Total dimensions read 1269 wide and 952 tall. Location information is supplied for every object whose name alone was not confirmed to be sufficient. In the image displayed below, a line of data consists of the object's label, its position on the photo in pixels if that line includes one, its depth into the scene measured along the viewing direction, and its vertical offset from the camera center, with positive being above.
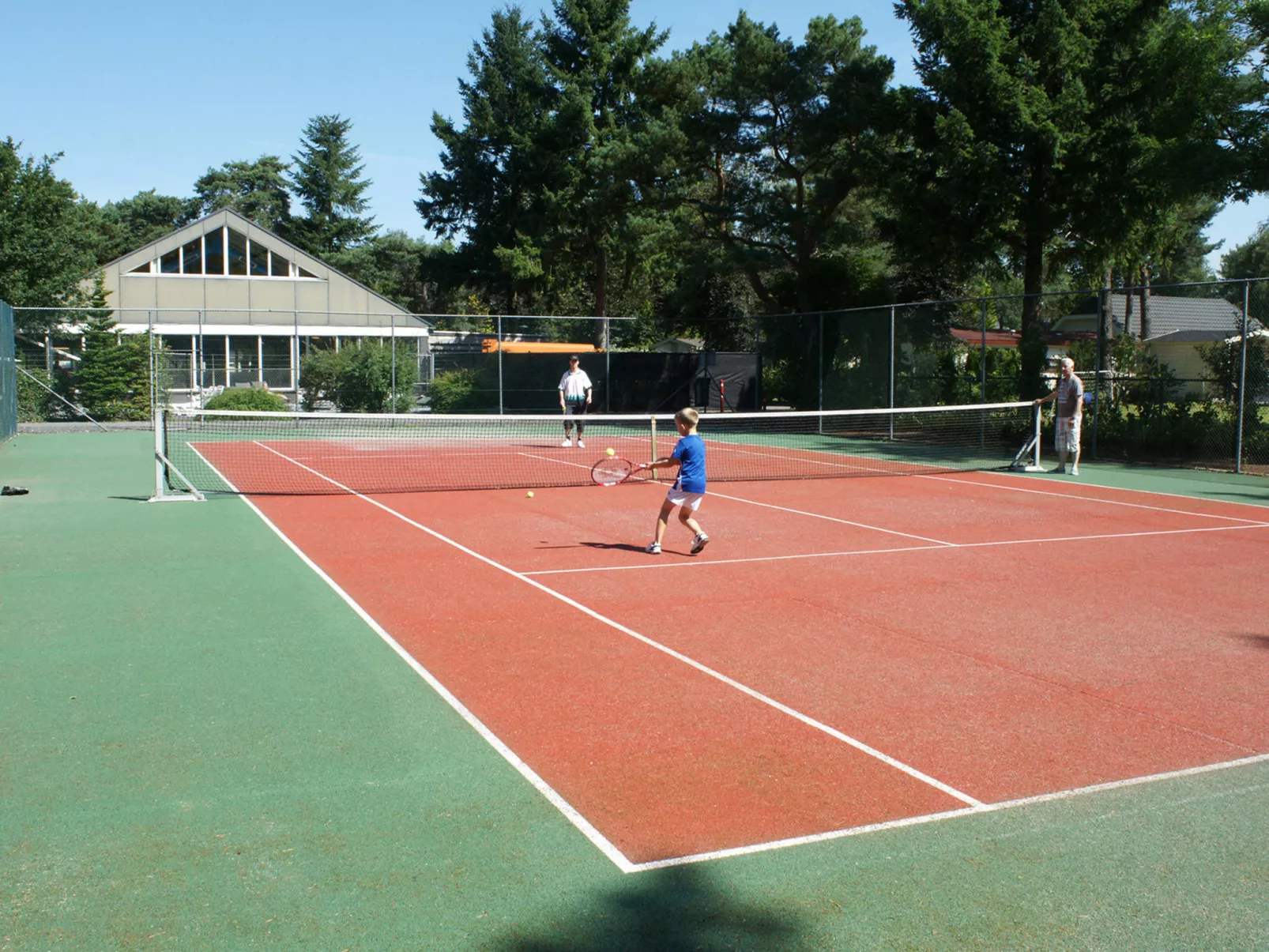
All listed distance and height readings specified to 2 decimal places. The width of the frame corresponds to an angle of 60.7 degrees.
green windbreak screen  22.30 +0.16
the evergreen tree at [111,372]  27.12 +0.40
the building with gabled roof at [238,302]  31.69 +3.14
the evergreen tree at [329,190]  68.69 +12.72
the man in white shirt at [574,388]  22.33 +0.07
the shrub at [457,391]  31.73 -0.02
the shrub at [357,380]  30.53 +0.29
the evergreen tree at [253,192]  72.88 +13.63
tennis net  17.27 -1.26
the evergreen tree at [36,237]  30.56 +4.29
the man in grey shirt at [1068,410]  17.52 -0.25
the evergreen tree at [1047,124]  24.55 +6.25
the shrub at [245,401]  28.83 -0.31
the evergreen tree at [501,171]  43.50 +9.47
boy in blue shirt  10.30 -0.84
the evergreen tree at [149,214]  72.50 +12.11
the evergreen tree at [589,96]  40.59 +11.47
